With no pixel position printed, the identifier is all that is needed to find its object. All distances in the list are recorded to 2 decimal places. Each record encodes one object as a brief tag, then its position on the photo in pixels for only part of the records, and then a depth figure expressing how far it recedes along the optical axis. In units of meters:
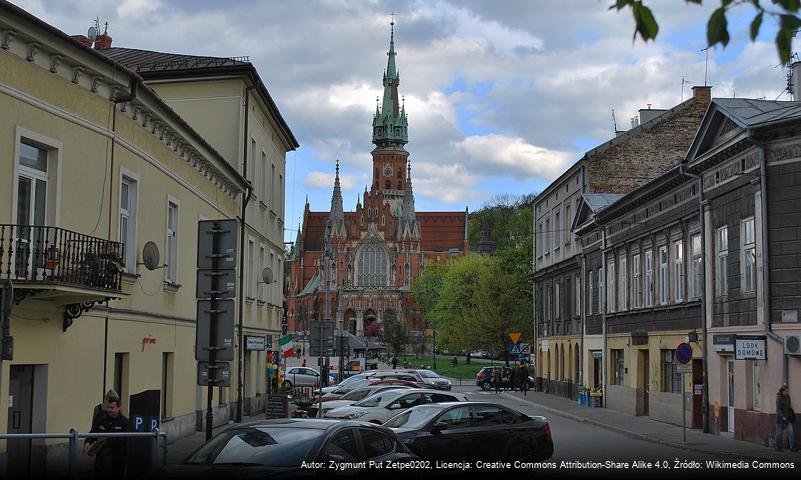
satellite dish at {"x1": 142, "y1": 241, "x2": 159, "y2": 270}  19.52
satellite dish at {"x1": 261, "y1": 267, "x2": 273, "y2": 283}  34.28
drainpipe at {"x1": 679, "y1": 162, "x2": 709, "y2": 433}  28.69
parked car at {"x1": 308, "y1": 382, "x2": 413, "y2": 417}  29.16
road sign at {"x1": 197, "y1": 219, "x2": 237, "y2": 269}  14.72
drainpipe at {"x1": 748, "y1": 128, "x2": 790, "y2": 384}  24.31
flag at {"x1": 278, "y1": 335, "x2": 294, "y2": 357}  38.72
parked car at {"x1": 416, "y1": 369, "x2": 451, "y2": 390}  49.47
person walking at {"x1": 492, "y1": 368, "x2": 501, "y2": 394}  57.69
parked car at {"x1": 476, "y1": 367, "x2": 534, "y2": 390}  61.69
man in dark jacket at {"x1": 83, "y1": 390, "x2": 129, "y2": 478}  10.16
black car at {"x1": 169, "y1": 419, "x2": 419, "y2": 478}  10.14
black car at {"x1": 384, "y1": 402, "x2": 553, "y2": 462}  17.58
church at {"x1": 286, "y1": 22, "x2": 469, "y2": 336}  155.12
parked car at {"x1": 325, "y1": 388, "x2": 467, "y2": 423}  23.44
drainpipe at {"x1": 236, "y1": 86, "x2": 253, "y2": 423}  30.92
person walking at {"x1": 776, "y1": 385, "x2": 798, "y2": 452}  22.92
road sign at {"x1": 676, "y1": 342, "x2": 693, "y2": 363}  25.92
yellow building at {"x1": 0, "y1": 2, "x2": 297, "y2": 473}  14.15
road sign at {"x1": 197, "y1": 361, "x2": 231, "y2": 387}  14.26
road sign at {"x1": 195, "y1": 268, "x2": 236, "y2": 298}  14.58
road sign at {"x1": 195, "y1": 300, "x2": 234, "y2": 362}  14.41
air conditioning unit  23.42
